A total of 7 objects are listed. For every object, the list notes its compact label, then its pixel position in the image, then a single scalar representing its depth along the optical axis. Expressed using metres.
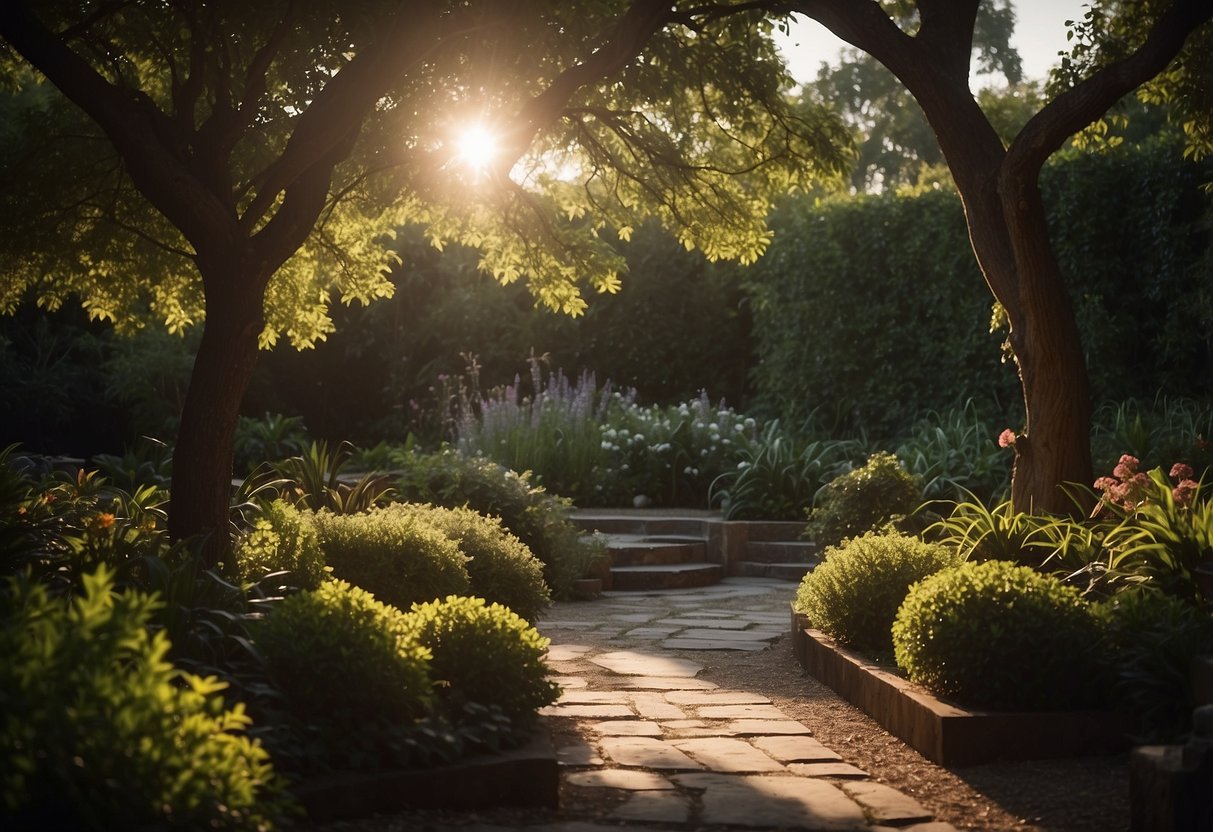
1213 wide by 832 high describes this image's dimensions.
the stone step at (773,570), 10.65
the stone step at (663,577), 9.91
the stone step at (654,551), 10.32
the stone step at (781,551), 10.81
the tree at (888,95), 31.31
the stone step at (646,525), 11.48
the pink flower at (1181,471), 6.73
